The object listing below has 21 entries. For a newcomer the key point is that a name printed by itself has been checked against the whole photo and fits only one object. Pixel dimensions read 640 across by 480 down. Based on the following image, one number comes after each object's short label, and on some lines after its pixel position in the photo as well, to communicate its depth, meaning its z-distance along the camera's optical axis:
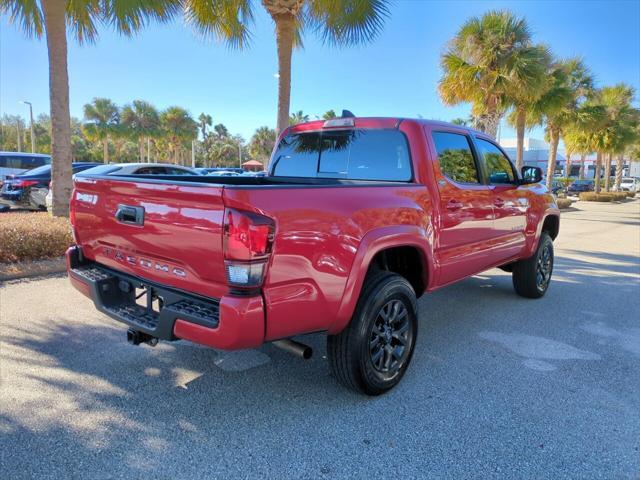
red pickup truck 2.26
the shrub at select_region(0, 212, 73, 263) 6.23
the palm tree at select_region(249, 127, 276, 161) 70.69
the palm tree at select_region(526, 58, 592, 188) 17.20
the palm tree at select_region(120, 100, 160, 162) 44.56
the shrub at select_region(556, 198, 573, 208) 22.36
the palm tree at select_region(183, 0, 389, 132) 8.36
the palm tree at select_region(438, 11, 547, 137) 13.73
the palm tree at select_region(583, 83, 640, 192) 27.67
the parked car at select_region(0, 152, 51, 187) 15.86
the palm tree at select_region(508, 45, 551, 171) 13.58
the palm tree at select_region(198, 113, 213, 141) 74.72
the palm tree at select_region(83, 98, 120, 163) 43.25
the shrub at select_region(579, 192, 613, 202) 29.94
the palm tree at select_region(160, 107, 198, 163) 47.91
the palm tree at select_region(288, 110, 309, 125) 63.98
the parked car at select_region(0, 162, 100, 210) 12.15
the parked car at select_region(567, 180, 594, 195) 42.94
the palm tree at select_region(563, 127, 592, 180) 25.56
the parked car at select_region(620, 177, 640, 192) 49.11
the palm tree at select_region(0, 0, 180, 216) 7.93
